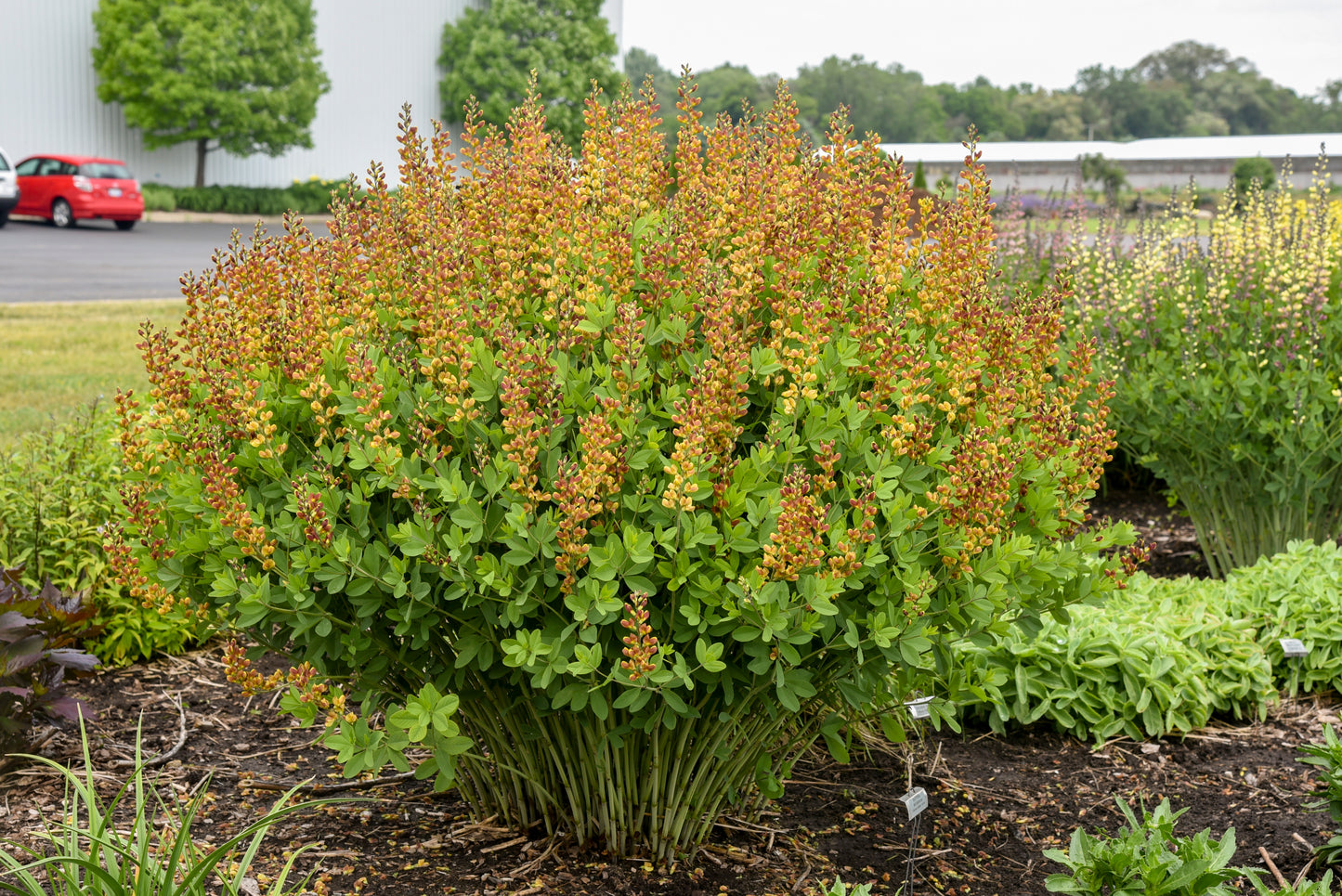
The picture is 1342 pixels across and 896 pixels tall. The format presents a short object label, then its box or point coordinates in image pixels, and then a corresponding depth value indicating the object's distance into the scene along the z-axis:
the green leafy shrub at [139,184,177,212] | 32.12
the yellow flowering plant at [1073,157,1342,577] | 5.06
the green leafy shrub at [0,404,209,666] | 4.25
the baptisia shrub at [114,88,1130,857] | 2.27
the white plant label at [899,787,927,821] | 2.52
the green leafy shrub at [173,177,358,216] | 33.59
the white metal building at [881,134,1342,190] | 52.78
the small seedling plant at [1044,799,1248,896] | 2.46
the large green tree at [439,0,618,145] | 45.62
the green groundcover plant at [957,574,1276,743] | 3.90
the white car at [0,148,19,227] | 24.17
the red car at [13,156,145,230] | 25.36
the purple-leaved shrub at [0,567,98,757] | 3.23
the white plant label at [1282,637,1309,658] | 4.16
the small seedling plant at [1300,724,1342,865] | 2.97
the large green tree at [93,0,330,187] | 34.41
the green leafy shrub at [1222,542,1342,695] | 4.32
